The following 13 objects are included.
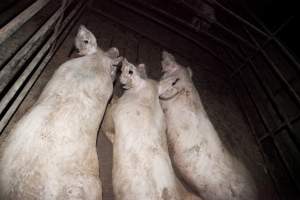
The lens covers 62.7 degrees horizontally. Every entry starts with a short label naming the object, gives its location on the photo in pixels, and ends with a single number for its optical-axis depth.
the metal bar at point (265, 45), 3.14
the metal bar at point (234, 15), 3.43
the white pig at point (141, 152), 1.66
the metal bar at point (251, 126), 2.85
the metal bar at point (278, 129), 2.92
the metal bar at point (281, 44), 3.08
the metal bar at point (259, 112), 3.18
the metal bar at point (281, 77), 2.86
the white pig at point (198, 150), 2.00
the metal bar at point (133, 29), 3.71
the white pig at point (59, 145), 1.33
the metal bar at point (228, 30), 3.58
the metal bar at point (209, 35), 3.48
